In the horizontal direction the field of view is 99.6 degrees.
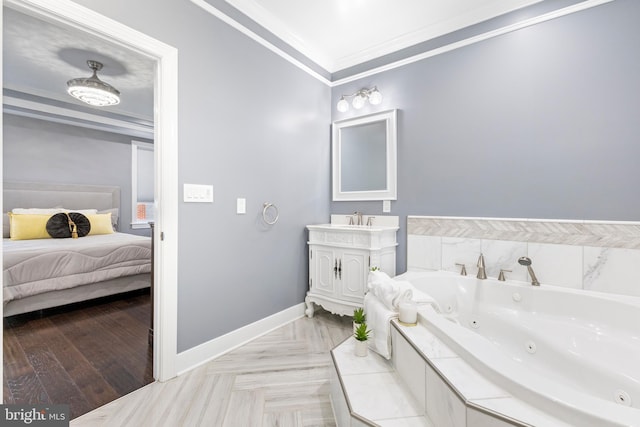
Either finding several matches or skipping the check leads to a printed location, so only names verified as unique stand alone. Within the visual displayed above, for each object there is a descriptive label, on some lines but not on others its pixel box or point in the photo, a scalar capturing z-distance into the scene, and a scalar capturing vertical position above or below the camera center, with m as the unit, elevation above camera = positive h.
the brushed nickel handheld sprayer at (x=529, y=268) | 1.88 -0.39
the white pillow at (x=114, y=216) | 4.47 -0.09
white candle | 1.42 -0.54
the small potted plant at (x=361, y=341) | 1.55 -0.74
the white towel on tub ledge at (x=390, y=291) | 1.55 -0.47
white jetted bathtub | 0.83 -0.64
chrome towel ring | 2.32 -0.02
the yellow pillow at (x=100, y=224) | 3.95 -0.20
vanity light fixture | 2.63 +1.14
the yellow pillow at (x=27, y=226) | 3.38 -0.21
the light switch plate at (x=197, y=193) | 1.78 +0.12
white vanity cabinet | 2.32 -0.45
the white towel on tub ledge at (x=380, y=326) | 1.47 -0.65
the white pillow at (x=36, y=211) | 3.57 -0.01
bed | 2.56 -0.57
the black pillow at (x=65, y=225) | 3.51 -0.19
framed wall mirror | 2.62 +0.57
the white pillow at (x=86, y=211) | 4.07 -0.01
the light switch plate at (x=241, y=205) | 2.11 +0.04
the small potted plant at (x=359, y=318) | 1.69 -0.67
